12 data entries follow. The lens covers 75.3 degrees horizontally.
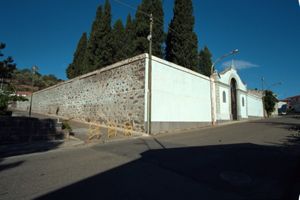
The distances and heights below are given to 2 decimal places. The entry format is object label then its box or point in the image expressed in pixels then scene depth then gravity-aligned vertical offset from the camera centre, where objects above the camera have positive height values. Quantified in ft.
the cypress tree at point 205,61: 128.98 +40.12
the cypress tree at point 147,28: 69.72 +33.12
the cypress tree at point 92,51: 82.48 +28.75
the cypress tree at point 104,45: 79.87 +30.55
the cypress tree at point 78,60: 106.78 +32.41
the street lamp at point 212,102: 66.90 +6.01
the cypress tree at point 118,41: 83.56 +35.52
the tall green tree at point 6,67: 33.15 +8.50
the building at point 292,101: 272.19 +35.17
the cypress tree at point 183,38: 70.18 +29.86
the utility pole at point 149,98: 41.57 +4.43
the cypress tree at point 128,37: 82.99 +39.28
